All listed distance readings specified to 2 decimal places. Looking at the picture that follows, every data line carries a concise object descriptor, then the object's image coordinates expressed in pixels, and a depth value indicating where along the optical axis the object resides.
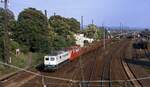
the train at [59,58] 31.66
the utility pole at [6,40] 31.03
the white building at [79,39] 69.60
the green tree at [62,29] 61.02
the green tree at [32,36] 43.82
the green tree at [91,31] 93.91
